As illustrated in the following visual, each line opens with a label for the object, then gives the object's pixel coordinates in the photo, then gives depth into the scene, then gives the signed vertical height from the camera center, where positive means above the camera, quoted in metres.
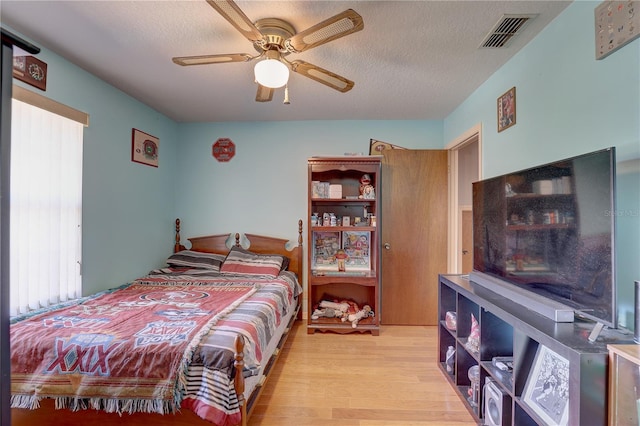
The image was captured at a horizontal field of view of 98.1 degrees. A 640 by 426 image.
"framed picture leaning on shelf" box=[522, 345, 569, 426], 1.09 -0.73
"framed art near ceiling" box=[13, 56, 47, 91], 1.77 +0.94
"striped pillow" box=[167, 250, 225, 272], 3.12 -0.53
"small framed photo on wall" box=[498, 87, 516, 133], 1.98 +0.79
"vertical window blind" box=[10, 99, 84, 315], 1.82 +0.04
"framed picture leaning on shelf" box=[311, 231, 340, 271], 3.33 -0.39
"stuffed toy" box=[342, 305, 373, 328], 2.96 -1.10
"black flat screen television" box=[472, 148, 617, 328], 1.08 -0.08
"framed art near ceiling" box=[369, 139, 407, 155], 3.37 +0.84
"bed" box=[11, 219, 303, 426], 1.35 -0.77
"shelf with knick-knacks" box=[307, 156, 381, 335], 2.99 -0.33
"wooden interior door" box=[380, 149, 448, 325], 3.17 -0.23
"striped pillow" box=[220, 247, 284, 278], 2.99 -0.54
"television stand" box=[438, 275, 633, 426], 0.94 -0.64
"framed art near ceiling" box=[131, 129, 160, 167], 2.79 +0.70
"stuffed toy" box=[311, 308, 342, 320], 3.09 -1.10
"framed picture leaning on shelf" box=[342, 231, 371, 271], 3.30 -0.40
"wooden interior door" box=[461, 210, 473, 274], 3.17 -0.24
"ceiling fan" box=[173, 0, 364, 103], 1.33 +0.93
